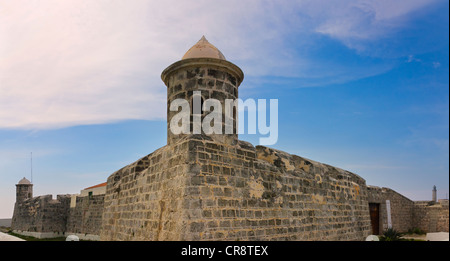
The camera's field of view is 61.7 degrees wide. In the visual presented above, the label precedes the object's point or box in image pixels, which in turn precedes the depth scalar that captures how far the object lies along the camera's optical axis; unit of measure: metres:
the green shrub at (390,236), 14.33
